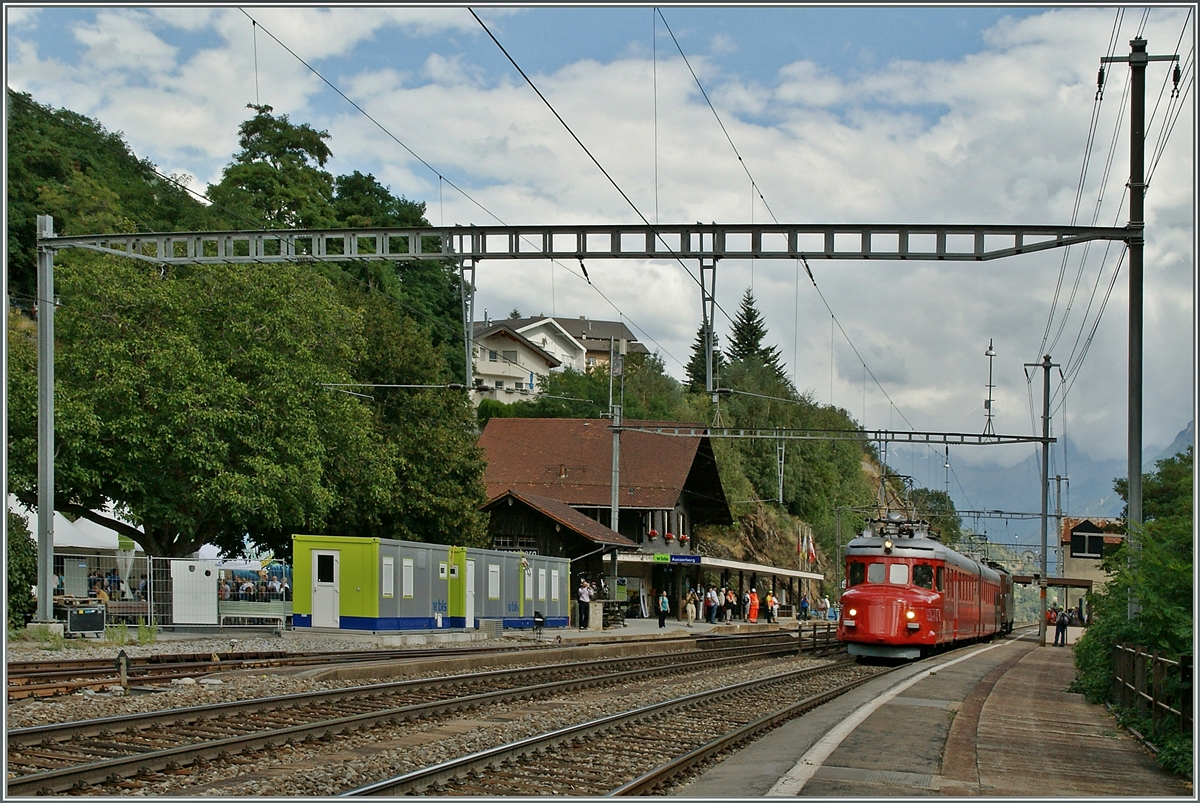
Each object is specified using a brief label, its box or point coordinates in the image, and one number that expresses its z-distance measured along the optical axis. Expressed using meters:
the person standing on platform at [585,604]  40.59
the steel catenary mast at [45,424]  24.41
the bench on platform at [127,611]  30.56
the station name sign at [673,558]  48.50
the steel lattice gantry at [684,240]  18.58
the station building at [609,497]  49.38
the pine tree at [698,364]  119.57
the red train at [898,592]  30.61
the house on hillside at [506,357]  110.06
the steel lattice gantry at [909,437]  37.47
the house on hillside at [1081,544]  98.94
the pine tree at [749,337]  125.81
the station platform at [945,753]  10.84
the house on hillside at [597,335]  156.12
